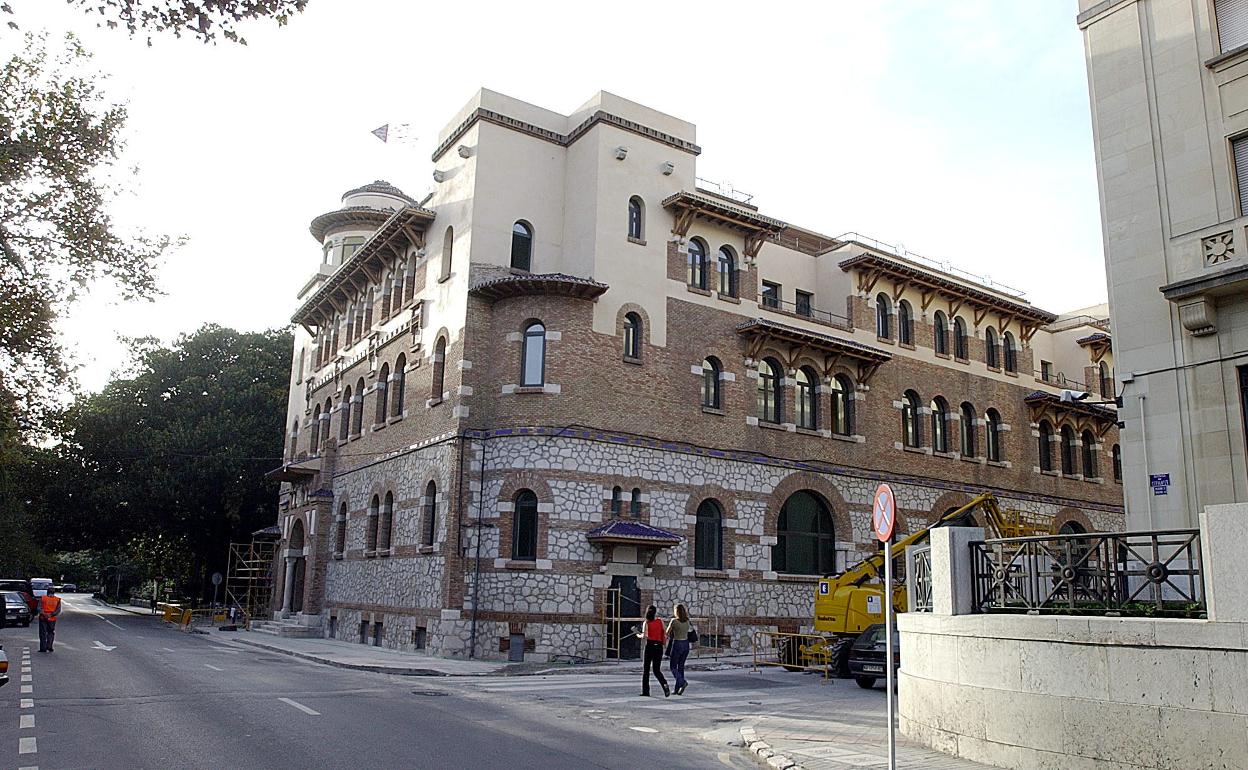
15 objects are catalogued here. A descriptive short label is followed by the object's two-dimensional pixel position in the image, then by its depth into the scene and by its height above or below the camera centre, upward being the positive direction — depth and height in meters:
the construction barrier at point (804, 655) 22.50 -1.58
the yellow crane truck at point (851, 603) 22.47 -0.32
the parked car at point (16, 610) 37.19 -1.38
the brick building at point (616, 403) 25.66 +5.66
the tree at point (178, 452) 47.41 +6.11
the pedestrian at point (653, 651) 17.28 -1.17
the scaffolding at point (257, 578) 43.78 +0.04
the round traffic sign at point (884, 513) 9.66 +0.78
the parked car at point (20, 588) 40.53 -0.58
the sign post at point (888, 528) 9.16 +0.62
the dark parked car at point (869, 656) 19.00 -1.31
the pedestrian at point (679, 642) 17.97 -1.03
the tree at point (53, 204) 18.39 +7.23
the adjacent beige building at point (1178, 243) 14.77 +5.59
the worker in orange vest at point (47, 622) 23.56 -1.14
